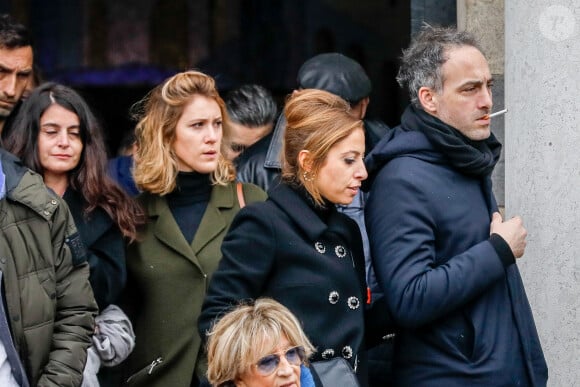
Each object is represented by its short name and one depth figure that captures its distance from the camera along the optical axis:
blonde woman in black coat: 8.05
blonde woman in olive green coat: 9.38
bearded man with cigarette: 8.00
